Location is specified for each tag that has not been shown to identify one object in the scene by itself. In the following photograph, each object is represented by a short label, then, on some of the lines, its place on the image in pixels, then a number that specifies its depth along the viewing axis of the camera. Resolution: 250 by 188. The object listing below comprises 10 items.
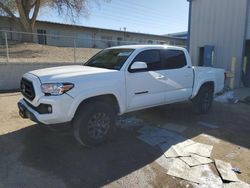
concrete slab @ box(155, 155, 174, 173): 3.52
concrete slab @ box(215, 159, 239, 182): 3.22
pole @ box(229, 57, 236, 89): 10.16
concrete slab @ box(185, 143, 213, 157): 3.98
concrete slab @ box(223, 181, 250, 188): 3.05
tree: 17.98
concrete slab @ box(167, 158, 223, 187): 3.13
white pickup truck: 3.60
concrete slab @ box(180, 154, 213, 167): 3.65
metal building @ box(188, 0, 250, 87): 10.40
